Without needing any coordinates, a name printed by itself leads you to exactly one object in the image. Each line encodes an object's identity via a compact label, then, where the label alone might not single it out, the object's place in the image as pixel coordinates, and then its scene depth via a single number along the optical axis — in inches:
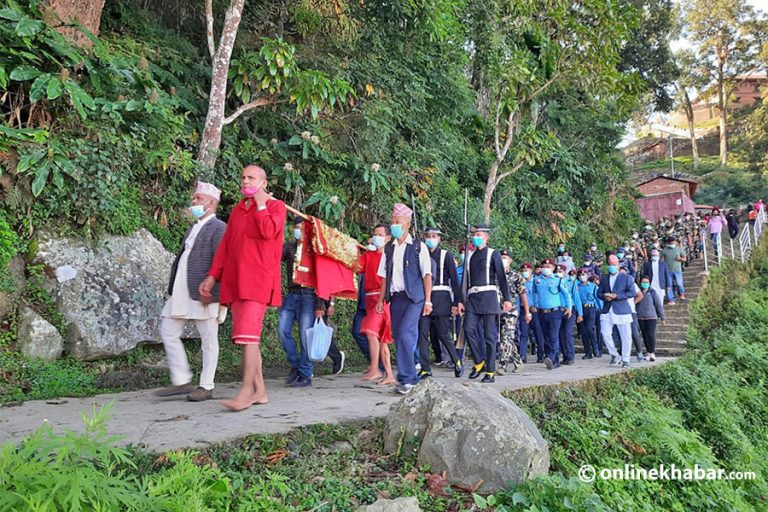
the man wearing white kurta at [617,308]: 358.0
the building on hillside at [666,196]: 1173.1
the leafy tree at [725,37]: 1507.1
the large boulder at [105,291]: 239.6
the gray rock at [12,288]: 226.5
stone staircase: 453.9
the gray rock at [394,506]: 115.4
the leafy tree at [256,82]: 298.0
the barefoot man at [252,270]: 176.2
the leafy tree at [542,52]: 500.7
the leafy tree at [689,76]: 1641.2
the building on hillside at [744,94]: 1635.1
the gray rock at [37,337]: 223.5
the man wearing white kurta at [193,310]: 193.3
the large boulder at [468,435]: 136.2
